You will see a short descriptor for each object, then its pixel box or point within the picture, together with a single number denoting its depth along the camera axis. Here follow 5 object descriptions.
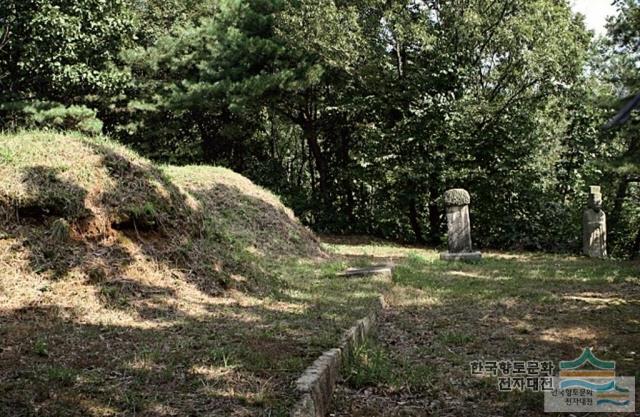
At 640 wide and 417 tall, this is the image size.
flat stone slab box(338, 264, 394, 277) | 7.18
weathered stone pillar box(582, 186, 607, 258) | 11.45
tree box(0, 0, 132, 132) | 11.52
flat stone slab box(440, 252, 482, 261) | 9.93
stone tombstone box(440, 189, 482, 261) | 10.34
